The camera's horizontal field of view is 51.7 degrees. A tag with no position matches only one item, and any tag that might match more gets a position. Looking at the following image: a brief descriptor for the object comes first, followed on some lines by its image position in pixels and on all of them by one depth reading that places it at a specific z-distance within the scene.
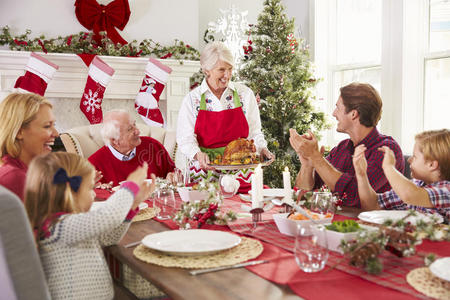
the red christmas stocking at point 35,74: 4.07
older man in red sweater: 2.84
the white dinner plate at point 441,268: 0.99
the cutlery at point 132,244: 1.38
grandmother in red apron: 2.93
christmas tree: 4.71
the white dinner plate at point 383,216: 1.52
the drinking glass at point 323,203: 1.58
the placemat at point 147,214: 1.78
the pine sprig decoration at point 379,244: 1.10
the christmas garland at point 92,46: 4.24
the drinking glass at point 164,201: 1.75
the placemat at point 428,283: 0.96
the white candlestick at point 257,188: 1.63
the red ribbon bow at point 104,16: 4.52
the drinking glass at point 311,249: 1.08
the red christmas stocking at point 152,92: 4.60
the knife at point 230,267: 1.12
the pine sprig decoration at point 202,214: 1.58
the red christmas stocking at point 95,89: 4.32
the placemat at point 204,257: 1.18
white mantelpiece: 4.21
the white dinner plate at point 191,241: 1.24
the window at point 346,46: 4.76
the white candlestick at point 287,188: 1.70
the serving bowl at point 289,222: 1.44
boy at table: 1.63
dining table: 0.98
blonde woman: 1.65
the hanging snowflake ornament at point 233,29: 5.30
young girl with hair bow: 1.21
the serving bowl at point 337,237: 1.25
